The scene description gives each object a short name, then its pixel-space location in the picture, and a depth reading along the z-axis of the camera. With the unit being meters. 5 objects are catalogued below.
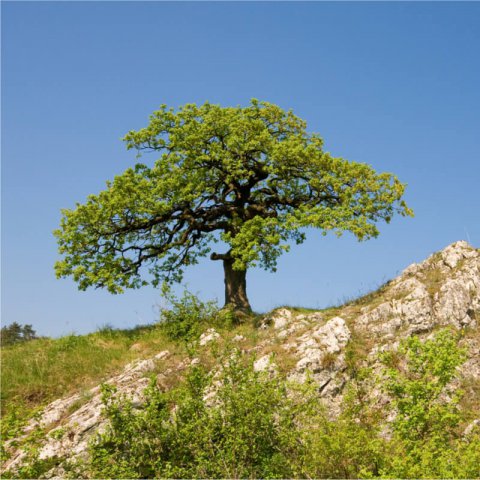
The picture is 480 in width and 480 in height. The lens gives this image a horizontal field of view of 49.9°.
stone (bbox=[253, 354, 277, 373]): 21.12
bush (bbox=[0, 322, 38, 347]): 34.16
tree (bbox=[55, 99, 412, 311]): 29.80
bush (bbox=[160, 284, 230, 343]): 27.89
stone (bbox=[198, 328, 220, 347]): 25.32
